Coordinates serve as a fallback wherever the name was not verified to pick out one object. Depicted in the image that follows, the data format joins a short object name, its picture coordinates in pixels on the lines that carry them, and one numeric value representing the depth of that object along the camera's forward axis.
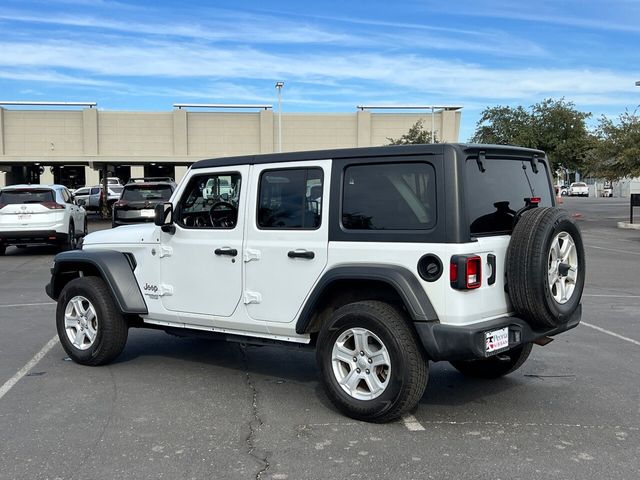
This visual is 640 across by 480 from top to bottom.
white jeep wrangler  4.51
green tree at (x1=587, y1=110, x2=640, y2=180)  25.05
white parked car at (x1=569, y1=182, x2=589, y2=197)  74.12
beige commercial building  47.06
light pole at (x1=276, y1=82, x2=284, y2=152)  43.21
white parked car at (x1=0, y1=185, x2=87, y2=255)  16.14
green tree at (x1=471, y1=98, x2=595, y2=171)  35.88
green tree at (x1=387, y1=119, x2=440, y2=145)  42.32
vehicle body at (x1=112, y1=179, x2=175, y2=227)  19.60
